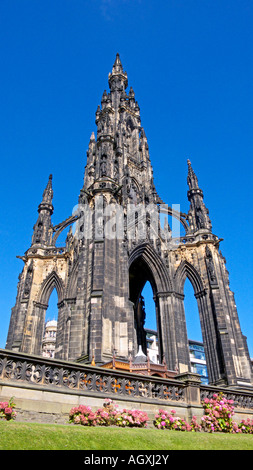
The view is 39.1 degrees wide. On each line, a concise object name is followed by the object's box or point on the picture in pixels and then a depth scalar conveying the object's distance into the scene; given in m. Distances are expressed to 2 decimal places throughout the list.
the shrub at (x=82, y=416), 8.31
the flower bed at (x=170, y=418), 8.48
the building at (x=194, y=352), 67.00
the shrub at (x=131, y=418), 8.87
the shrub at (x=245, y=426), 11.08
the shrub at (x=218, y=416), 10.36
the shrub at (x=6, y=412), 7.41
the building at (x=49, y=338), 60.78
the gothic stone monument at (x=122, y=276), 20.11
